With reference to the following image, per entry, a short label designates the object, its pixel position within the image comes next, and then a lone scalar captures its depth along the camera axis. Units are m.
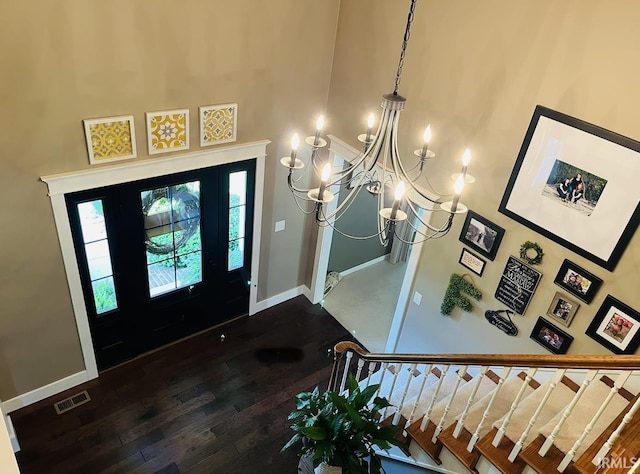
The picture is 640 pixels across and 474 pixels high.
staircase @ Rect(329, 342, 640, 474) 2.37
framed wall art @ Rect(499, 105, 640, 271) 3.02
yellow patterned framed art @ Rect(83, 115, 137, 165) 3.65
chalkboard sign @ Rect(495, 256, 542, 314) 3.69
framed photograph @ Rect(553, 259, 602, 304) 3.34
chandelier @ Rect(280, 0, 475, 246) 2.25
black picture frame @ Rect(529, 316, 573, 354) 3.61
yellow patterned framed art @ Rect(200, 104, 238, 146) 4.15
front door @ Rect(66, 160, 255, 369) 4.17
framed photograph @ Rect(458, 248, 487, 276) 4.03
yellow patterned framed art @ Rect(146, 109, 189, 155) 3.91
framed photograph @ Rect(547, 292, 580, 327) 3.50
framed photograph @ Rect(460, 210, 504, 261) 3.83
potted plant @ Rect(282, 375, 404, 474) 3.17
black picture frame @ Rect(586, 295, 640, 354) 3.20
